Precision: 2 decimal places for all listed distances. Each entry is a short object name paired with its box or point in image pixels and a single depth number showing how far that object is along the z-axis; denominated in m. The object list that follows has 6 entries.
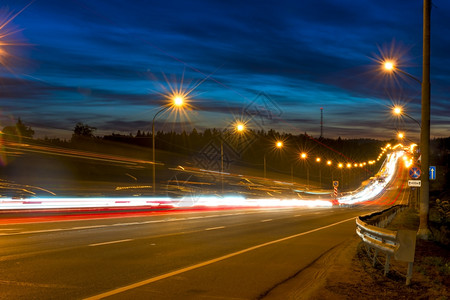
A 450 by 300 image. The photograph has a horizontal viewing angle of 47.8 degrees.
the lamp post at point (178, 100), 31.89
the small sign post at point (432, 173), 20.66
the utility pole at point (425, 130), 16.91
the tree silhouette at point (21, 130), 106.33
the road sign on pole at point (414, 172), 22.62
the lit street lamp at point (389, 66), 19.03
